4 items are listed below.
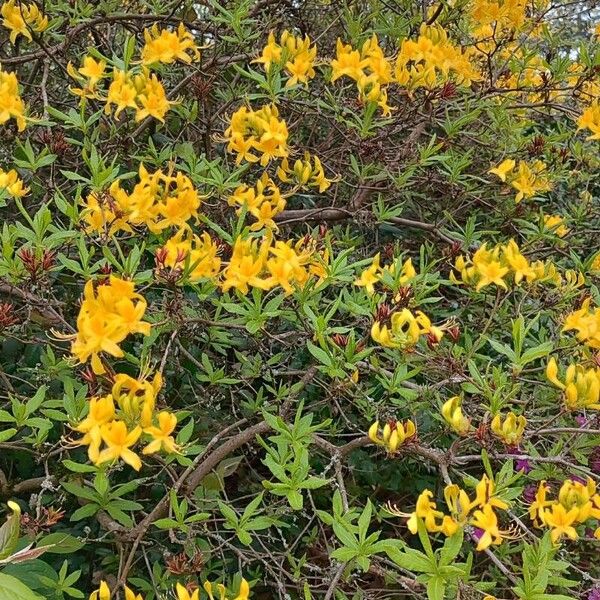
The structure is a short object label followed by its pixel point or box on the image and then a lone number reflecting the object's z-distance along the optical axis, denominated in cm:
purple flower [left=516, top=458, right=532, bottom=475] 193
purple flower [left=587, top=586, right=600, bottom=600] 188
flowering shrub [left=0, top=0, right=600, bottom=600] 148
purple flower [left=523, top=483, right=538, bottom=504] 196
